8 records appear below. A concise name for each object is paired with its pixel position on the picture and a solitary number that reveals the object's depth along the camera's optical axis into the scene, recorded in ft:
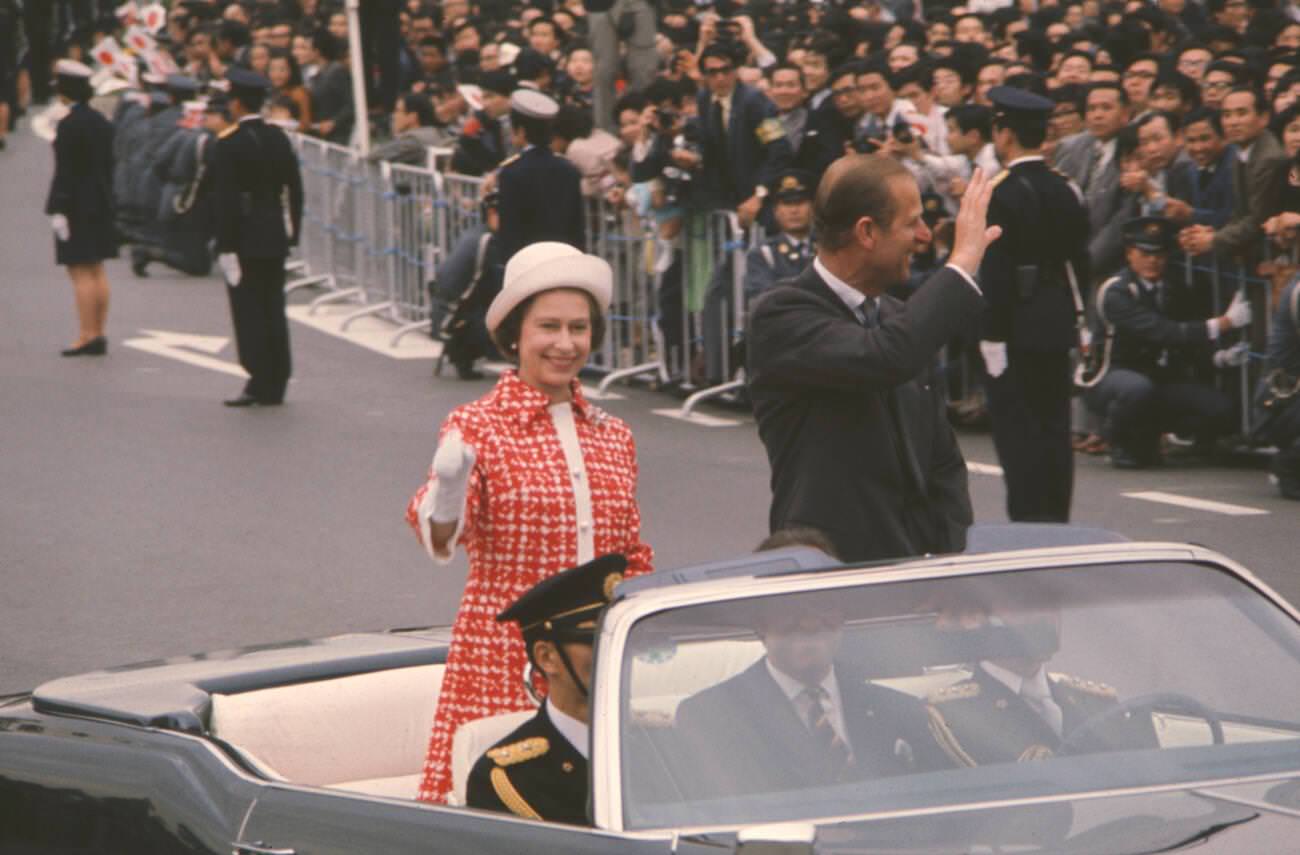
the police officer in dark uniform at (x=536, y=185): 90.74
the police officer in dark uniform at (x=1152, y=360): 78.38
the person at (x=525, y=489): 31.35
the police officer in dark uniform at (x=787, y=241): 82.94
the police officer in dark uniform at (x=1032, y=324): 58.29
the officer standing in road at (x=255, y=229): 98.99
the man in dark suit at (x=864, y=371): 32.53
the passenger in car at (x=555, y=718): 26.48
